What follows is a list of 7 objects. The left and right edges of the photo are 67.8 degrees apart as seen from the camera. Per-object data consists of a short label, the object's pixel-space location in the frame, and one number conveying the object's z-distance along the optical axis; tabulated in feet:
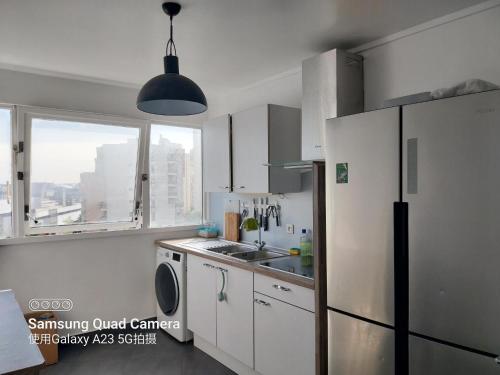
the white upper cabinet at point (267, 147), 9.86
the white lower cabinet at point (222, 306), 9.07
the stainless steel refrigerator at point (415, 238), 4.83
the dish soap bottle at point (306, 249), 9.50
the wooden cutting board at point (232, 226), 12.53
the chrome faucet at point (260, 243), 11.09
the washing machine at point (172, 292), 11.38
